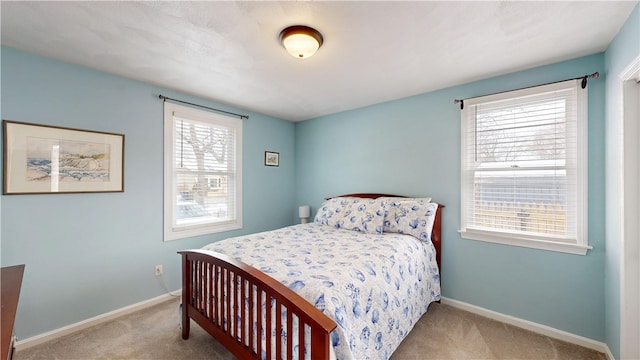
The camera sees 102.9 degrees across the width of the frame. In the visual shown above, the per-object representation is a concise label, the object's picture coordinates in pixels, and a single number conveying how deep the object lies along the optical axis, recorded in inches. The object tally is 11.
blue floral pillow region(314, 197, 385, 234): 108.2
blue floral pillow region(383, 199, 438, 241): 100.2
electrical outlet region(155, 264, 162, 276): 108.3
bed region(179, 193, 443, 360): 52.4
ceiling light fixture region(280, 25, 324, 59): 66.1
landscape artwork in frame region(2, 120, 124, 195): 78.2
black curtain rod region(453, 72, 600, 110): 78.7
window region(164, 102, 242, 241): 113.3
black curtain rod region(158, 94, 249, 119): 108.9
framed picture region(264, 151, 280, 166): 153.6
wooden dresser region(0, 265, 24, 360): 35.7
